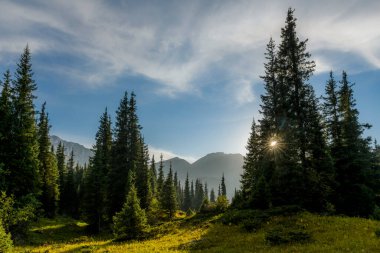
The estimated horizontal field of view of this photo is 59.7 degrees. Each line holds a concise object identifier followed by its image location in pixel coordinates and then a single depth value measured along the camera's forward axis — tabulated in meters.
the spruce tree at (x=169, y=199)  71.31
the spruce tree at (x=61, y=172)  77.12
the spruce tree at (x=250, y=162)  42.53
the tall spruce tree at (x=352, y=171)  35.50
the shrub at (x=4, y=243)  17.28
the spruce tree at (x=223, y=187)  114.55
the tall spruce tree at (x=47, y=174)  59.09
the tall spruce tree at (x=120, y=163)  50.69
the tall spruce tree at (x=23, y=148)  32.75
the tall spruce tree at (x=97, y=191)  50.28
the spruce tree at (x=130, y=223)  32.09
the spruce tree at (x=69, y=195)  77.69
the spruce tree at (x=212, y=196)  179.46
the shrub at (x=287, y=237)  19.75
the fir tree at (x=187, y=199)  130.38
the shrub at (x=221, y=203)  47.84
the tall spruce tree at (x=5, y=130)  31.86
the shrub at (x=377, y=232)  18.47
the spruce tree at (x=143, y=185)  54.66
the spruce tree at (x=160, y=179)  92.24
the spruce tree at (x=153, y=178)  72.62
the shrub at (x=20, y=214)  25.76
